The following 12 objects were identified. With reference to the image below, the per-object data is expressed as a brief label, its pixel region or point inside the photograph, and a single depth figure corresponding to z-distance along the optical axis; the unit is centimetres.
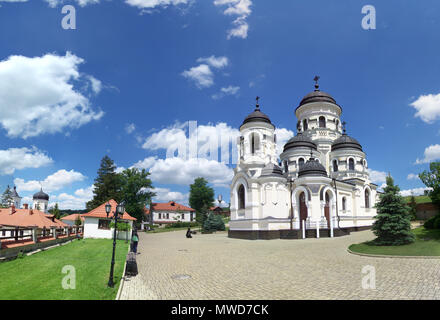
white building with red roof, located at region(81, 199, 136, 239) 2766
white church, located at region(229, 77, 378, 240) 2700
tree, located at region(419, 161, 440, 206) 1678
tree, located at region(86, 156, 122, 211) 5376
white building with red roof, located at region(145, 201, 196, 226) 7262
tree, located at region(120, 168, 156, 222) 4816
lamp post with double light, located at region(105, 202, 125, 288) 1015
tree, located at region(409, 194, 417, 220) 3757
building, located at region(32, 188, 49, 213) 7978
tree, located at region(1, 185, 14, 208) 7696
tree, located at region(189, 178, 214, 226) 6500
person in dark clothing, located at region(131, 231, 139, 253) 1538
